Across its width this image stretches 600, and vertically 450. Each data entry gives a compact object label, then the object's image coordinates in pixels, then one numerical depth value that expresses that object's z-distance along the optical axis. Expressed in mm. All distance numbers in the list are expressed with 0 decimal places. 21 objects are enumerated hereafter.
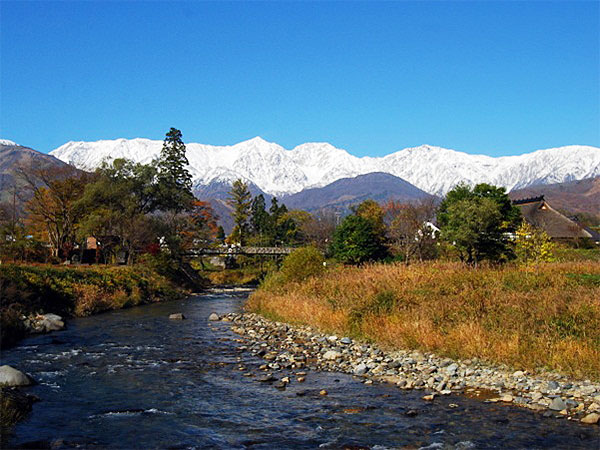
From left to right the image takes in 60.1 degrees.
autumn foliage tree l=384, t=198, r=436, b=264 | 56122
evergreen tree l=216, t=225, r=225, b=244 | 108031
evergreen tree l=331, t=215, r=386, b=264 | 60000
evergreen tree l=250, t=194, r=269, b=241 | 91062
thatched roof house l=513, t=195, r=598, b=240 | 60781
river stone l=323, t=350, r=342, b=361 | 17092
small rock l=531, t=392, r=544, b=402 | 12045
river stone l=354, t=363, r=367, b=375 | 15242
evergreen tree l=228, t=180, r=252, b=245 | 94188
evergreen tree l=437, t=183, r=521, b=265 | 35625
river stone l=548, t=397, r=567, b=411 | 11453
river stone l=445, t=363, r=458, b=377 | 14305
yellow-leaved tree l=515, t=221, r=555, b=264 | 32875
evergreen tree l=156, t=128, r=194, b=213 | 73125
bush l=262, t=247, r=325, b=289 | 30734
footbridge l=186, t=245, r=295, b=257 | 66000
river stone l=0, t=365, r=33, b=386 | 13344
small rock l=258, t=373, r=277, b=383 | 14688
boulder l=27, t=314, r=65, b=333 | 22891
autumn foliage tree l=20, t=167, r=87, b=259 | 48781
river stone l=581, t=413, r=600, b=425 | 10609
